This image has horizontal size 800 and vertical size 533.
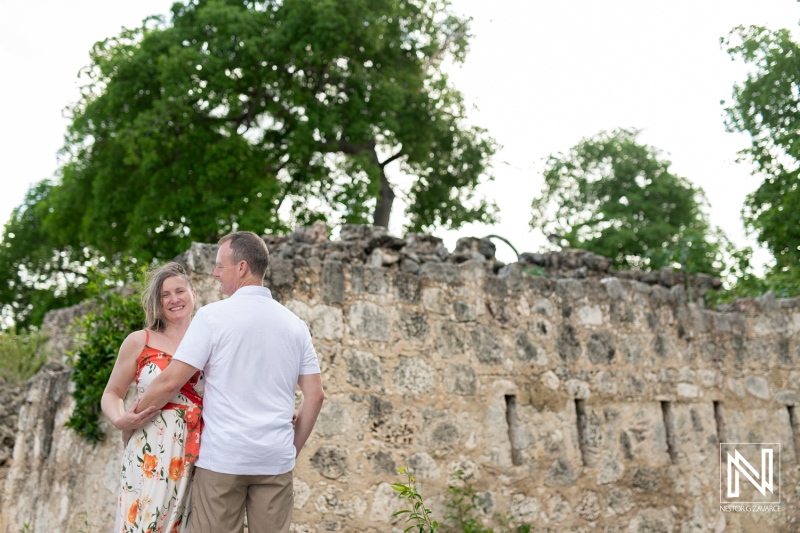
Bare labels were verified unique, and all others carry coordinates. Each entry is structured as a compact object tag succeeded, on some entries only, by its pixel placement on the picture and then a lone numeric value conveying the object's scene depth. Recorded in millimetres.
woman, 2744
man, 2635
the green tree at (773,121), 10844
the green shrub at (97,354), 4805
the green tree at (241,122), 13961
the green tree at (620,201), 20125
